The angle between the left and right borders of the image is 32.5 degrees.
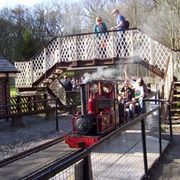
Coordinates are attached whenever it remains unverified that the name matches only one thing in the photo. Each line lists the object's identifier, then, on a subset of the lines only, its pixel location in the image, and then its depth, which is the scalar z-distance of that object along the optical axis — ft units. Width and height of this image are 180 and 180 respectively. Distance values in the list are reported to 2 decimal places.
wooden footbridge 41.70
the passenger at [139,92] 32.59
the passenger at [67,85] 54.95
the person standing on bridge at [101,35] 46.01
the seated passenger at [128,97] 31.30
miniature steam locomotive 22.24
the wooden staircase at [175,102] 35.91
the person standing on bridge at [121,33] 44.83
